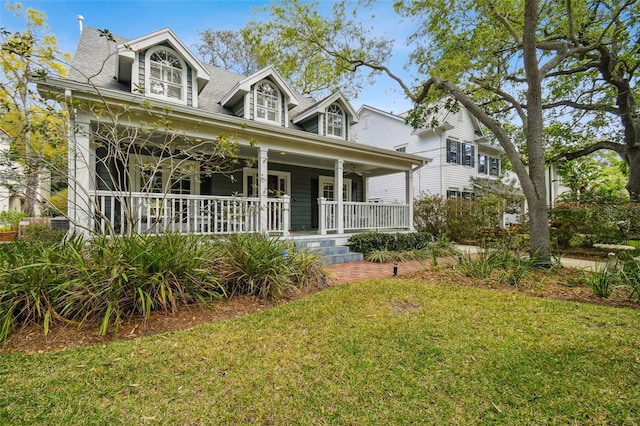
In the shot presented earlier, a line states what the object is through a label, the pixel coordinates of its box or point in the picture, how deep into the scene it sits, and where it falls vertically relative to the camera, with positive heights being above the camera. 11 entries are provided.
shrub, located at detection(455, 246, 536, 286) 5.31 -1.02
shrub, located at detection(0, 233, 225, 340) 3.14 -0.78
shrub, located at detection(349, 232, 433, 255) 8.62 -0.81
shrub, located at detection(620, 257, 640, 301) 4.17 -0.97
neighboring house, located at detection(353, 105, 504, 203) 16.36 +4.36
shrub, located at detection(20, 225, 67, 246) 7.91 -0.48
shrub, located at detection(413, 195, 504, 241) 12.09 +0.09
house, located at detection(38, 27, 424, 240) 5.42 +2.14
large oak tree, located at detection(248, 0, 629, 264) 6.64 +5.83
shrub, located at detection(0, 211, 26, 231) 12.64 -0.09
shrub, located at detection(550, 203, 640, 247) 9.26 -0.21
